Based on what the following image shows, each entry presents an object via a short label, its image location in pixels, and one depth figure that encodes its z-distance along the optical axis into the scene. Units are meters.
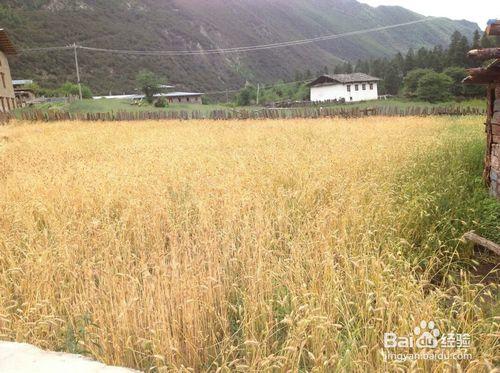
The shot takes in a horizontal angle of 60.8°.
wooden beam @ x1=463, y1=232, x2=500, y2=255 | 4.60
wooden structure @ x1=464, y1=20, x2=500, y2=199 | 6.49
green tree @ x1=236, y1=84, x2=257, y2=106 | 64.25
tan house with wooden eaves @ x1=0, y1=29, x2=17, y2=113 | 33.75
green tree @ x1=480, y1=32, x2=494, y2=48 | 54.81
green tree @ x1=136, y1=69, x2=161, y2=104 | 54.56
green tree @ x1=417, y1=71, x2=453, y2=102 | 46.72
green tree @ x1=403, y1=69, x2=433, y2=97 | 50.84
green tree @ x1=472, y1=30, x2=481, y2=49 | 54.49
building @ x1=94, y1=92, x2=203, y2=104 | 70.31
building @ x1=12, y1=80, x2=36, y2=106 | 54.11
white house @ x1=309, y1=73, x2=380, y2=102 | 60.19
